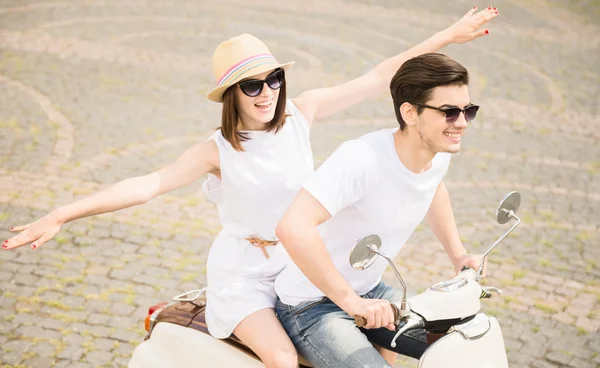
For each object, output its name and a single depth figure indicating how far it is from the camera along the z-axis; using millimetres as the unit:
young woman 3459
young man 2943
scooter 2875
